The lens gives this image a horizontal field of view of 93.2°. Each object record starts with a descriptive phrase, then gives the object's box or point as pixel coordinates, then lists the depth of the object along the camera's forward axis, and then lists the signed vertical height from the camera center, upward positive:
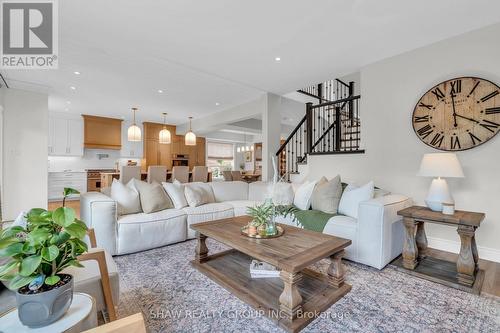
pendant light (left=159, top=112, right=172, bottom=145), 6.16 +0.74
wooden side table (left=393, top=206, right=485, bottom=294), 2.11 -0.89
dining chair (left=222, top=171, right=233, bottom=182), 6.38 -0.32
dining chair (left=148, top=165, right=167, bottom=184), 5.32 -0.20
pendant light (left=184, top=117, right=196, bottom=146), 6.46 +0.70
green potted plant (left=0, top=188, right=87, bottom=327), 0.82 -0.35
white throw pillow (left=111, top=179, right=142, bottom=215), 3.12 -0.46
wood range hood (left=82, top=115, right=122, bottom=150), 7.20 +1.00
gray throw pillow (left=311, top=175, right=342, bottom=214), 3.05 -0.42
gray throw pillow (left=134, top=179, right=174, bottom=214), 3.19 -0.45
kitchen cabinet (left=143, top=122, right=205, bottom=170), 8.25 +0.58
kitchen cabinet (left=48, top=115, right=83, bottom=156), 6.76 +0.81
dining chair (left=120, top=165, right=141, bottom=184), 5.06 -0.19
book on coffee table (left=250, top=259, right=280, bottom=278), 2.10 -0.95
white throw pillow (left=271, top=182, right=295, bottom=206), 2.18 -0.28
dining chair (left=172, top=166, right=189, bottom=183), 5.56 -0.23
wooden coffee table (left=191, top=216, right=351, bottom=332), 1.60 -0.99
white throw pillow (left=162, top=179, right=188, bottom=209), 3.50 -0.45
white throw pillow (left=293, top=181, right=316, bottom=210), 3.33 -0.46
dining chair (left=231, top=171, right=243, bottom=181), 6.55 -0.30
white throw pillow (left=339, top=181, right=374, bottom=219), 2.84 -0.41
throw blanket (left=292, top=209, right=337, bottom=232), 2.83 -0.67
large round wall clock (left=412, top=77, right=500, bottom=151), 2.70 +0.63
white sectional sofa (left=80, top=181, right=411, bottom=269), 2.44 -0.74
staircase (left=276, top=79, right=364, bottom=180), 4.72 +0.65
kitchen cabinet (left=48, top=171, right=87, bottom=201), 6.73 -0.51
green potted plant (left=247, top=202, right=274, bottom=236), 2.14 -0.48
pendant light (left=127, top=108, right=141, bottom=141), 5.58 +0.72
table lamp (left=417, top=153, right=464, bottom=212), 2.43 -0.08
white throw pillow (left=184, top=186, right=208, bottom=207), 3.61 -0.50
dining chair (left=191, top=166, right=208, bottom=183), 6.07 -0.25
